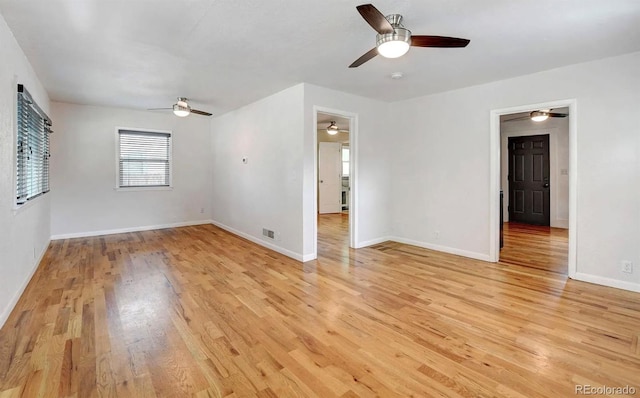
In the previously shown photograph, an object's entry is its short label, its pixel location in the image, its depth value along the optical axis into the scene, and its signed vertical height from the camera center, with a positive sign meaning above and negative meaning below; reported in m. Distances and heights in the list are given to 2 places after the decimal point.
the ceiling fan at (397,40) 2.23 +1.15
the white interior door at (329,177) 9.39 +0.43
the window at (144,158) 6.30 +0.69
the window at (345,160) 9.82 +0.98
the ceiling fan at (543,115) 5.55 +1.39
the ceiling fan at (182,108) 5.04 +1.36
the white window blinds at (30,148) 3.13 +0.52
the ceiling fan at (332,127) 7.92 +1.64
